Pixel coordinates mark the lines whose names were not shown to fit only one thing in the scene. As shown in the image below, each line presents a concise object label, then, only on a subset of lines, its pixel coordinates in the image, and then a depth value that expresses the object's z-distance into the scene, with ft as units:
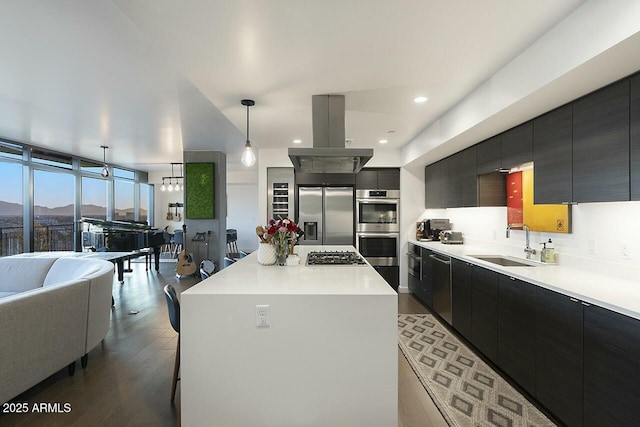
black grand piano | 20.38
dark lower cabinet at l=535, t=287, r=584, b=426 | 5.69
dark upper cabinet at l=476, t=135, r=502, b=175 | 9.66
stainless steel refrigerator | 16.87
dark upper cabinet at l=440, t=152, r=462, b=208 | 12.51
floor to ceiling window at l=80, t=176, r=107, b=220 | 23.18
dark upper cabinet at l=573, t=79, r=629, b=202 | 5.60
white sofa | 6.62
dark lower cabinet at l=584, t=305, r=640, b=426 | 4.67
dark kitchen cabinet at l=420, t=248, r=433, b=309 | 13.40
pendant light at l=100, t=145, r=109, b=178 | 18.02
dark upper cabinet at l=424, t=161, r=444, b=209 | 14.60
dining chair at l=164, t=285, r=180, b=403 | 6.46
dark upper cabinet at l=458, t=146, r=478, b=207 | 11.20
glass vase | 8.18
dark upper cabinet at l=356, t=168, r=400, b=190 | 17.07
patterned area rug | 6.50
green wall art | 20.18
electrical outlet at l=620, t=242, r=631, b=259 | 6.68
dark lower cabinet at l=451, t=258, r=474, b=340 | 9.99
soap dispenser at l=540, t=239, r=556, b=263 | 8.48
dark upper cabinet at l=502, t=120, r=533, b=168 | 8.21
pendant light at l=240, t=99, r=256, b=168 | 9.68
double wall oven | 16.98
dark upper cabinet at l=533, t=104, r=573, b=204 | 6.91
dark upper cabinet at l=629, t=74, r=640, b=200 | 5.32
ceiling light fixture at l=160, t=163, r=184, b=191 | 26.56
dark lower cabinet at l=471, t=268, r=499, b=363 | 8.45
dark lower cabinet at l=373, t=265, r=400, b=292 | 17.10
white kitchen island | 5.34
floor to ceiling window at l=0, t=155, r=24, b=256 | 16.84
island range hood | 8.49
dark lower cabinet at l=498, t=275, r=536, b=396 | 6.95
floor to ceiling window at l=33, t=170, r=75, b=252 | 18.92
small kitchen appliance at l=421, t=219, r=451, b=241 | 15.39
